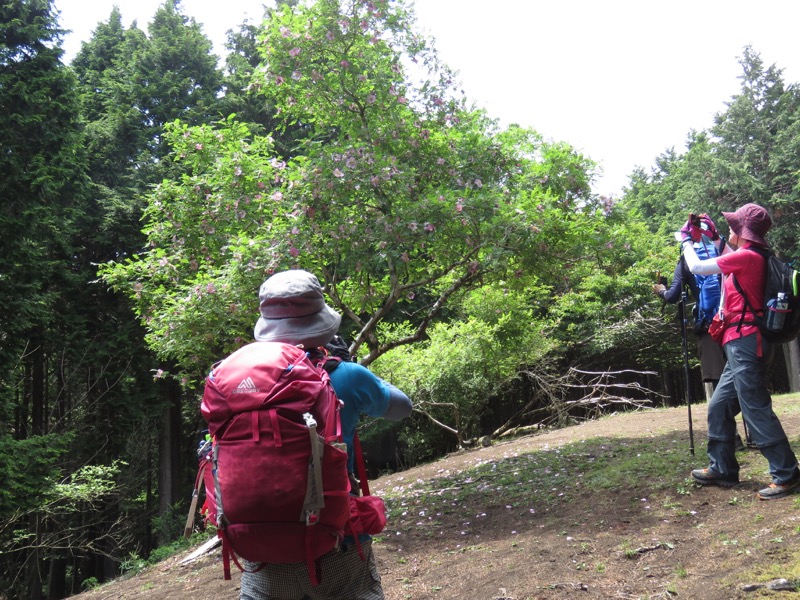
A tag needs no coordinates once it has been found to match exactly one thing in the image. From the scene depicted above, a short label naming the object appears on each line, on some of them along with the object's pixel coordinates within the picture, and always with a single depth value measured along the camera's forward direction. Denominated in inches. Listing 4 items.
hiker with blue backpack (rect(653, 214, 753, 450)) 189.2
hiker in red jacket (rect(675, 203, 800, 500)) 154.9
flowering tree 255.4
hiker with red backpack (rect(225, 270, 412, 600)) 73.7
